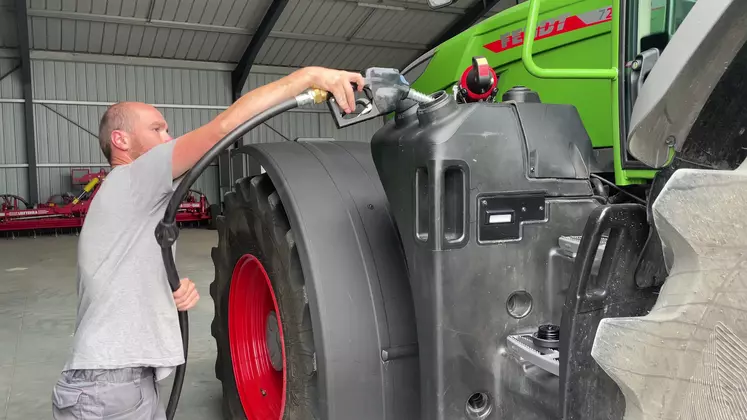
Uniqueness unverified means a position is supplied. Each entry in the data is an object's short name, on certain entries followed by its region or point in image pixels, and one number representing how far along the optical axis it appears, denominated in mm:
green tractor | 906
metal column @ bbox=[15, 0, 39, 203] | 12523
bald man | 1862
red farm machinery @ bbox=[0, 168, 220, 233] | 11727
